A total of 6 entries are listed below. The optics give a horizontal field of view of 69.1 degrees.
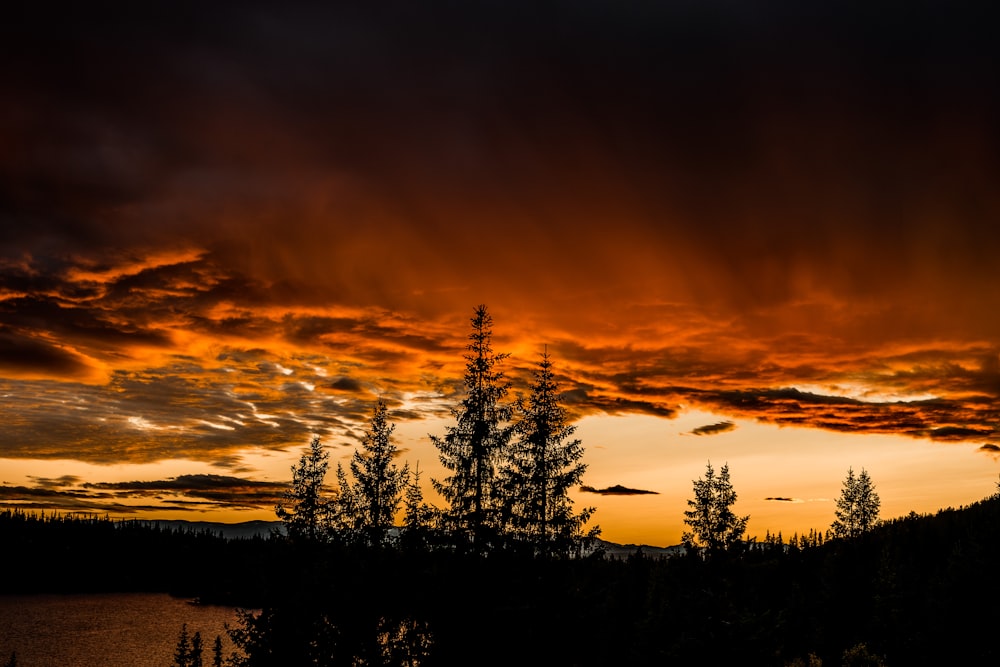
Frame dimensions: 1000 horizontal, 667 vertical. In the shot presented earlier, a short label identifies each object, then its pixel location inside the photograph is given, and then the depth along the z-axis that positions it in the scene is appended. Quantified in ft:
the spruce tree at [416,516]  63.67
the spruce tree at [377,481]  157.58
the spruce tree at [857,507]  318.86
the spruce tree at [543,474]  134.51
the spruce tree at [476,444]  129.80
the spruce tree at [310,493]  168.86
